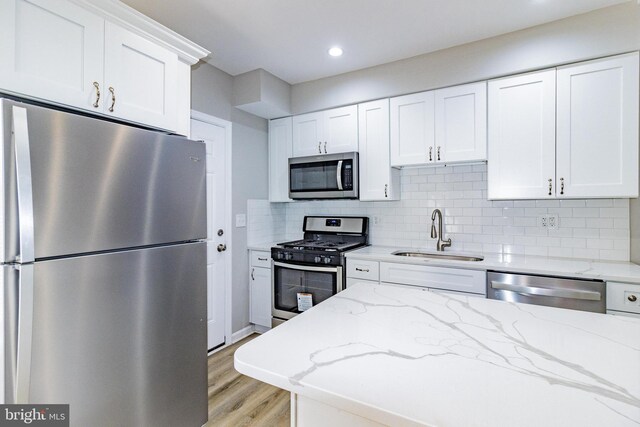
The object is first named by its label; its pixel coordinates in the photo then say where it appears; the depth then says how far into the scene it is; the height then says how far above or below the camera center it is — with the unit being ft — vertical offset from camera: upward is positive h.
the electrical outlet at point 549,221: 8.09 -0.21
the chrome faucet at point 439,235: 9.32 -0.66
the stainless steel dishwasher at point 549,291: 6.17 -1.61
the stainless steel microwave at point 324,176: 9.68 +1.13
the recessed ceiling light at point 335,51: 8.33 +4.29
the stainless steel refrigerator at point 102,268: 3.65 -0.79
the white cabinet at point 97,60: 4.04 +2.29
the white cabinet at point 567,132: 6.63 +1.81
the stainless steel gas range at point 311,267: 9.20 -1.62
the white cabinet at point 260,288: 10.32 -2.49
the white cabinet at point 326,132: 9.89 +2.61
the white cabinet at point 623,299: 5.91 -1.61
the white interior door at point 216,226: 9.34 -0.43
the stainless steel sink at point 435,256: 8.65 -1.22
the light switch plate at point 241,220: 10.31 -0.26
